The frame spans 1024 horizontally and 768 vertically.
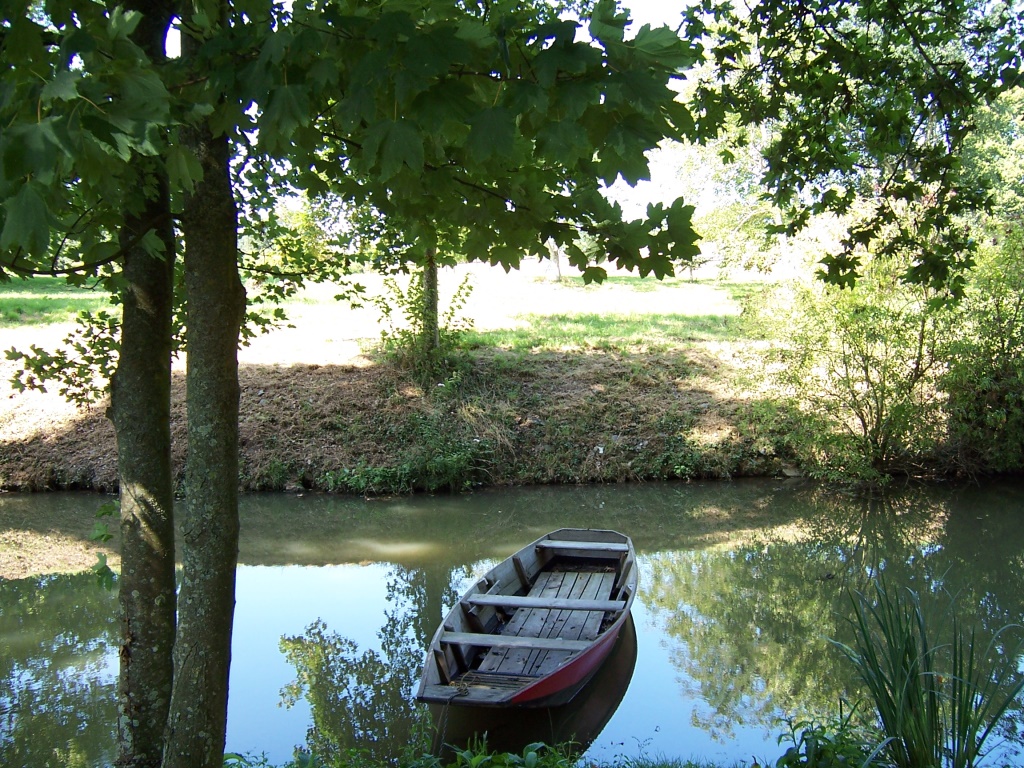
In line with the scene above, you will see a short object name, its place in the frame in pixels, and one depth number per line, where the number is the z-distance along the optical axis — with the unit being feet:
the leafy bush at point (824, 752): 11.02
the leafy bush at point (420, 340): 49.67
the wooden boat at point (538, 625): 18.40
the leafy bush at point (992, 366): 40.34
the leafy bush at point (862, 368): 40.32
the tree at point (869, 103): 16.05
